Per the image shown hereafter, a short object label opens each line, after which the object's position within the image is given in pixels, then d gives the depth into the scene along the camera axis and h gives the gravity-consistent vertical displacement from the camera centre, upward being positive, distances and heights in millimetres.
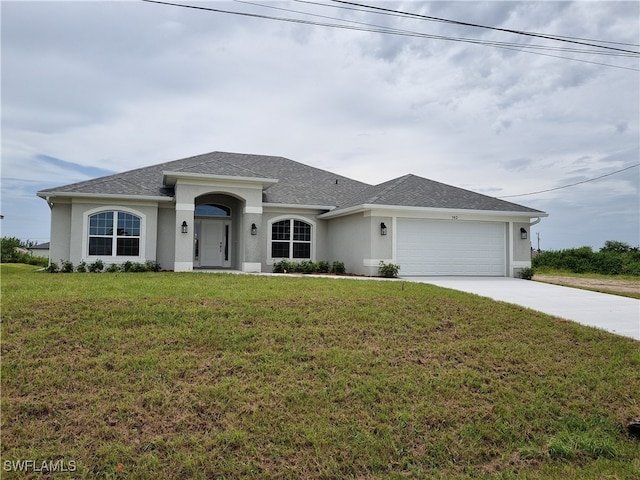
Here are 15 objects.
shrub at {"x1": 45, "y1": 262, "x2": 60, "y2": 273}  15164 -417
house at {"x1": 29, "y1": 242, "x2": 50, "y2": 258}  41538 +631
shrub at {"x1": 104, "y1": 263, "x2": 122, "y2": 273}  15208 -407
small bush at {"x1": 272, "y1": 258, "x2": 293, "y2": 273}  17453 -369
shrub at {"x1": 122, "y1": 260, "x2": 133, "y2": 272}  15523 -331
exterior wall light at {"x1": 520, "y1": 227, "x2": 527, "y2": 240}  17375 +1055
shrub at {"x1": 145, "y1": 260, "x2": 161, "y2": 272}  15897 -332
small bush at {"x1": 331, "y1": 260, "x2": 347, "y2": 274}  17344 -352
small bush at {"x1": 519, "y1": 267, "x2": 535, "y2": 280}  17125 -574
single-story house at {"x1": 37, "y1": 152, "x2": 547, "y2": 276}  15844 +1366
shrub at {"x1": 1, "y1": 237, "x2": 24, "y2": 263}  27766 +369
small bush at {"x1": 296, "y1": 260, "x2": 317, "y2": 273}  17516 -367
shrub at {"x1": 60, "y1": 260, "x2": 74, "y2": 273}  15201 -375
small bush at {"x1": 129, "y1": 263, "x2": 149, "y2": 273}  15539 -402
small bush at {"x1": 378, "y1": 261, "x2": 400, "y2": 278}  15430 -410
